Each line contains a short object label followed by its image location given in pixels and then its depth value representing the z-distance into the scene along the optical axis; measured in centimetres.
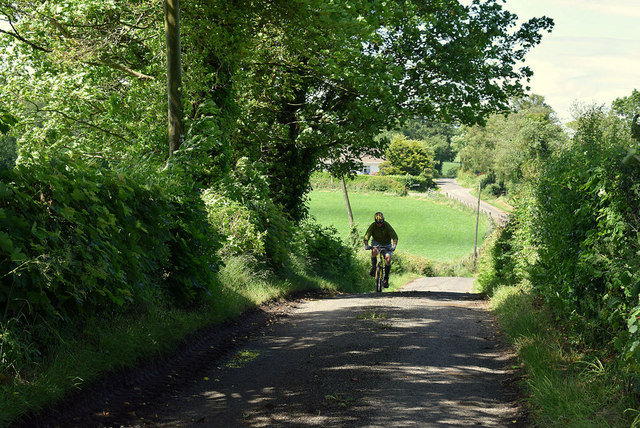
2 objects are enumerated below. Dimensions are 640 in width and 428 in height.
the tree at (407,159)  10731
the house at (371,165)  14375
